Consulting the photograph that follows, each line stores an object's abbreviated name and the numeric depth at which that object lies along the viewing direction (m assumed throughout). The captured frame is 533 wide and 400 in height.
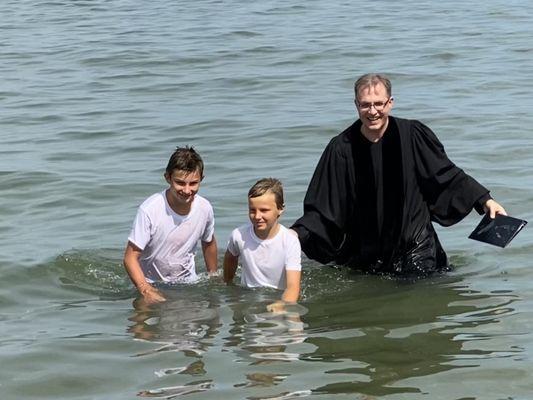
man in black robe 15.80
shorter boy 14.80
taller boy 15.23
